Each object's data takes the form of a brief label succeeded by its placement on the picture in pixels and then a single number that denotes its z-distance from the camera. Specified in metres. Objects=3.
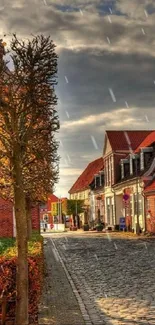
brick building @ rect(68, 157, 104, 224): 68.06
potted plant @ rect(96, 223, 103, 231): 56.88
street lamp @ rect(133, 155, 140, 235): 41.58
